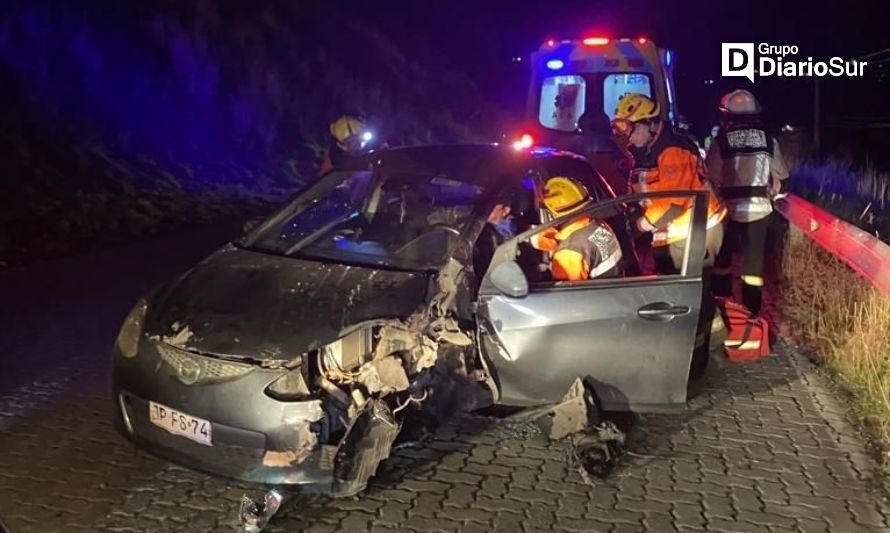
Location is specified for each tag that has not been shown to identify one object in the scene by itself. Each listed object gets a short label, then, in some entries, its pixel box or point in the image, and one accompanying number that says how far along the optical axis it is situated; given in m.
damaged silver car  3.70
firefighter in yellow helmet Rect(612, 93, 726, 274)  5.52
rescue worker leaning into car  4.47
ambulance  9.43
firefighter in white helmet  6.38
